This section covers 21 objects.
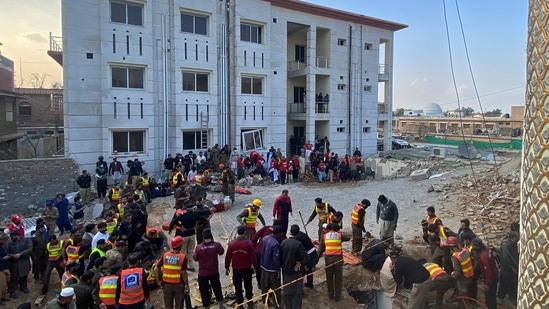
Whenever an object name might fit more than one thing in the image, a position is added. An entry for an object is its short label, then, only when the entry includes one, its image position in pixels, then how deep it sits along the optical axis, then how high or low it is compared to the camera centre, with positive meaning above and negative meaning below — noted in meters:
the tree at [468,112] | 78.81 +5.18
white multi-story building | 17.69 +3.39
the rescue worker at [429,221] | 8.50 -1.98
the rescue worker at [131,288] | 5.93 -2.46
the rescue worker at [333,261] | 7.20 -2.43
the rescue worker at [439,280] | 6.66 -2.60
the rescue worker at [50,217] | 10.40 -2.33
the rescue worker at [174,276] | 6.39 -2.44
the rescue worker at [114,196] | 12.99 -2.19
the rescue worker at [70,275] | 6.30 -2.44
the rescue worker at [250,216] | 8.68 -1.91
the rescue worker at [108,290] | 6.03 -2.53
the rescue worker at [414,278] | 6.52 -2.54
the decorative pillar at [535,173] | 1.93 -0.21
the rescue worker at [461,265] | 6.67 -2.35
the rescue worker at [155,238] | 8.88 -2.52
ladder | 20.70 +0.25
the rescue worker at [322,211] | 8.93 -1.87
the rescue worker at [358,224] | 8.95 -2.17
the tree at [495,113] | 75.81 +4.67
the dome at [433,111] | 81.12 +5.45
